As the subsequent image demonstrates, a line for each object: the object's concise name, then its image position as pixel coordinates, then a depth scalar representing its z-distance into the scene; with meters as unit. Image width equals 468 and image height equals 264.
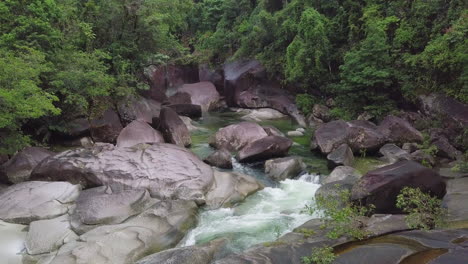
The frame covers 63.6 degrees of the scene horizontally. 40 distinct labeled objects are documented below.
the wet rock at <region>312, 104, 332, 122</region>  20.98
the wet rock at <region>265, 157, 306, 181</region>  13.34
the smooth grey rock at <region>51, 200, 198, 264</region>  7.81
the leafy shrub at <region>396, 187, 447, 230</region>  7.74
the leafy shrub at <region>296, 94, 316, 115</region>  22.53
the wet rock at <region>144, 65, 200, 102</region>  25.16
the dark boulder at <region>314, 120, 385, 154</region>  15.11
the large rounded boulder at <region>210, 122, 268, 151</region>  16.27
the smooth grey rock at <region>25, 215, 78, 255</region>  8.41
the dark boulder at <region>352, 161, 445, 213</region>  9.15
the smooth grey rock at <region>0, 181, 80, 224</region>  9.60
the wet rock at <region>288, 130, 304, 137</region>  19.19
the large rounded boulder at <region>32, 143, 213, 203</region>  11.23
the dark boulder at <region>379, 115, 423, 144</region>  15.36
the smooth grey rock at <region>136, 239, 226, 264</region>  7.19
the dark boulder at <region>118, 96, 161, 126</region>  18.92
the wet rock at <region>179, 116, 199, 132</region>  20.46
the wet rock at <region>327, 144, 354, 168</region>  13.84
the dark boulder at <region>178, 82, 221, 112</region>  26.95
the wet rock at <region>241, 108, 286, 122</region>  23.50
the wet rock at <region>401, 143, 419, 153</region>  14.81
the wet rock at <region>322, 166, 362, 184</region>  12.50
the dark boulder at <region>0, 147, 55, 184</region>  11.65
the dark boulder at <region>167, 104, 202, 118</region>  23.25
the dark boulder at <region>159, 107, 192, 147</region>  16.44
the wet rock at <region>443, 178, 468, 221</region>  8.43
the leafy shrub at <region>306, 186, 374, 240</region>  7.49
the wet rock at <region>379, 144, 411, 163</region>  13.95
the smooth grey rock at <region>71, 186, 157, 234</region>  9.31
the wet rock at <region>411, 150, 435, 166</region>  13.35
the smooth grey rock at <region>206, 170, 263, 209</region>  11.14
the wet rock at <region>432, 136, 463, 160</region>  13.91
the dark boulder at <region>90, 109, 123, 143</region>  16.48
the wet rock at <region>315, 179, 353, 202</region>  10.73
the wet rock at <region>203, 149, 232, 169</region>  14.20
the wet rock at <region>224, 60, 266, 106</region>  26.80
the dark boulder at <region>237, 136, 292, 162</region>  14.73
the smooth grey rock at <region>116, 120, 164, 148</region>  15.57
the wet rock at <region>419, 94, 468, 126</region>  15.09
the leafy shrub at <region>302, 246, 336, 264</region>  6.43
